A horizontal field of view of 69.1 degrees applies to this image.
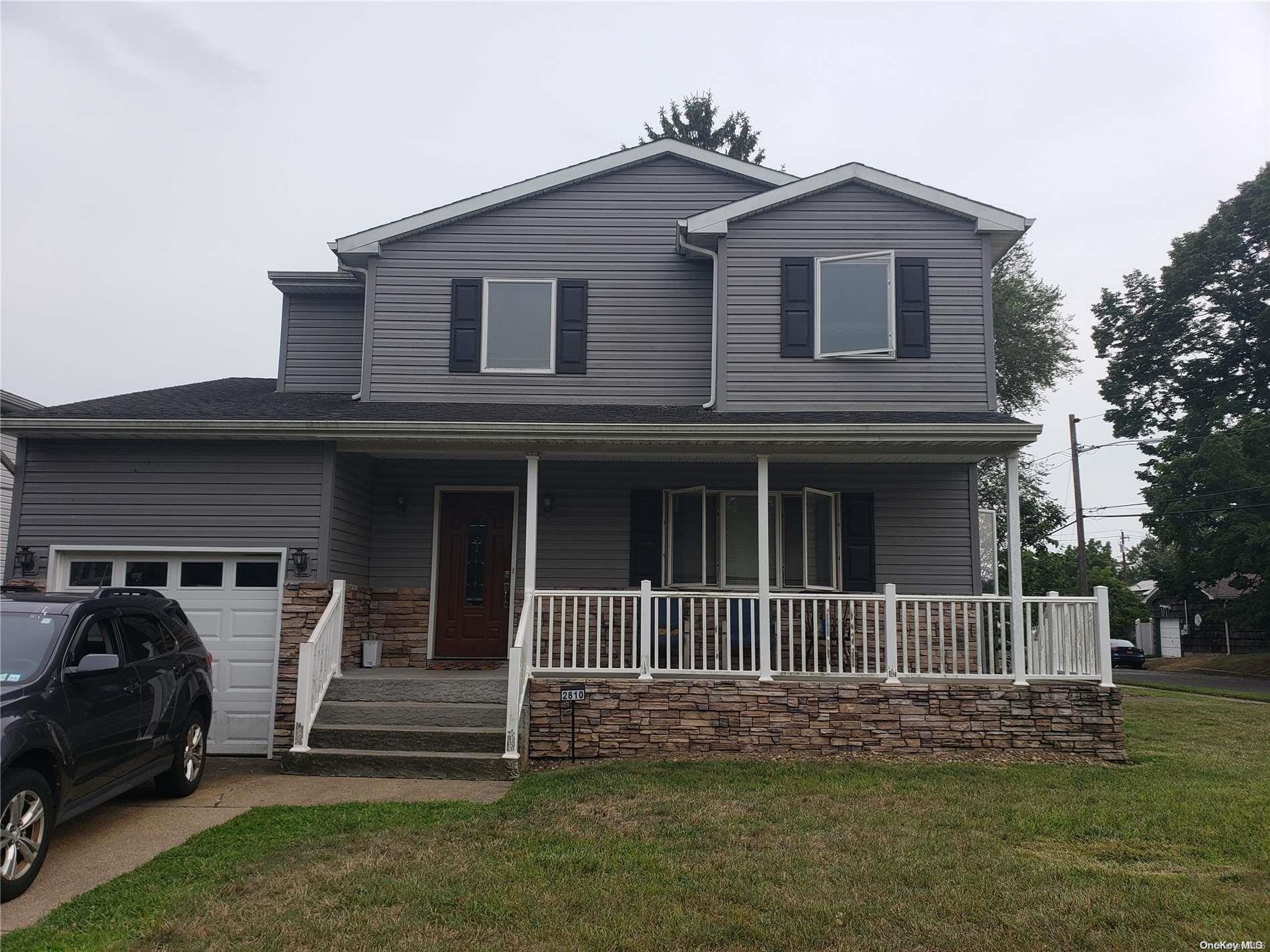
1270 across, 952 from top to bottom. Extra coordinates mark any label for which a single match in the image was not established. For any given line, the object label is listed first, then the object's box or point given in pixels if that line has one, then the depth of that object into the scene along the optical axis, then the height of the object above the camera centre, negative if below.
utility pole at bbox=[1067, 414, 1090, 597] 26.36 +2.01
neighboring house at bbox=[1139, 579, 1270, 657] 32.12 -1.03
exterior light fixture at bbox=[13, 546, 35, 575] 9.11 +0.21
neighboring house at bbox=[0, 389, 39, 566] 17.14 +2.60
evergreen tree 25.19 +12.65
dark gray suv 4.77 -0.76
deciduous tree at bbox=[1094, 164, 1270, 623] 24.39 +6.60
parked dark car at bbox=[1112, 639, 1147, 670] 32.06 -1.85
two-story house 8.72 +1.15
